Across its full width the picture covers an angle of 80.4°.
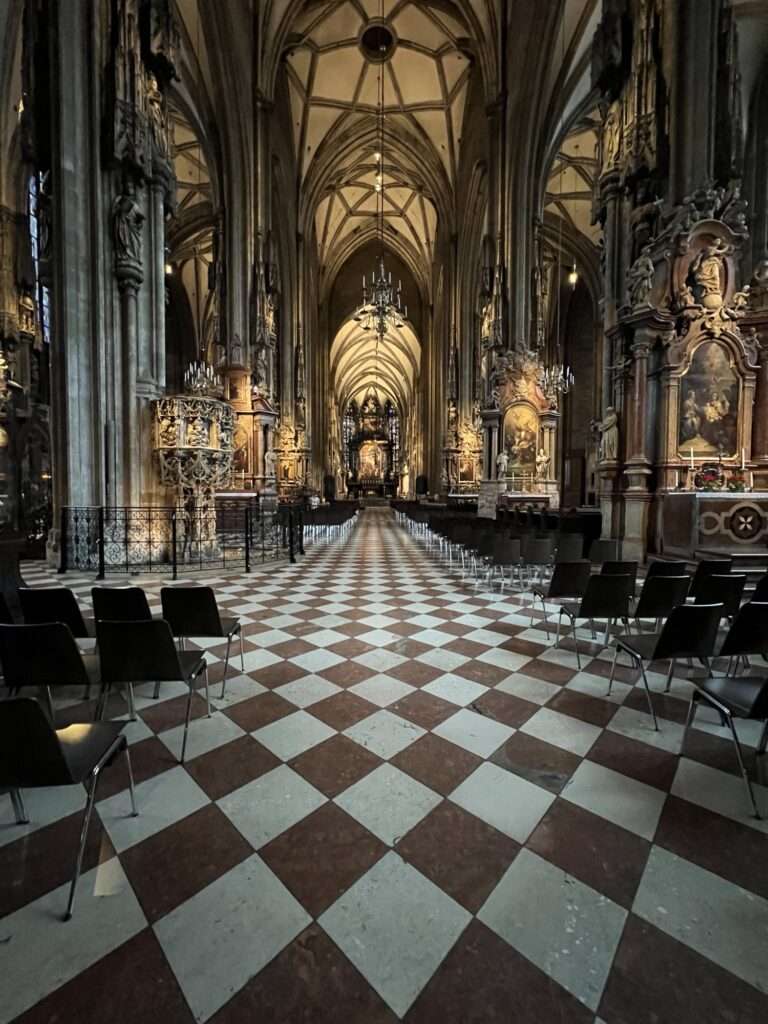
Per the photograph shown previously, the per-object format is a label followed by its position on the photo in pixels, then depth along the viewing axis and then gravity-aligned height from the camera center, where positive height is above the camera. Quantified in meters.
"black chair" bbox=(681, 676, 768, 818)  1.99 -0.98
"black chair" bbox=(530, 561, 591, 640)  4.37 -0.81
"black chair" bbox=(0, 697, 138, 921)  1.44 -0.87
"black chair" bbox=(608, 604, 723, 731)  2.69 -0.84
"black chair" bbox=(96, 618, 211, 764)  2.45 -0.86
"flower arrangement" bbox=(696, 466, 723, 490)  7.96 +0.38
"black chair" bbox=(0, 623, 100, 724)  2.32 -0.84
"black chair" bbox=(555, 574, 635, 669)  3.61 -0.81
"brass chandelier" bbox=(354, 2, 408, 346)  18.17 +8.11
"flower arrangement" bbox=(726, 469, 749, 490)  7.41 +0.32
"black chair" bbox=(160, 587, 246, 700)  3.08 -0.79
